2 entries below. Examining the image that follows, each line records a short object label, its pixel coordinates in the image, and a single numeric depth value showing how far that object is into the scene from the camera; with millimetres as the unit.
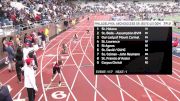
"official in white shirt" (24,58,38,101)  10789
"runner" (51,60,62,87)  15039
